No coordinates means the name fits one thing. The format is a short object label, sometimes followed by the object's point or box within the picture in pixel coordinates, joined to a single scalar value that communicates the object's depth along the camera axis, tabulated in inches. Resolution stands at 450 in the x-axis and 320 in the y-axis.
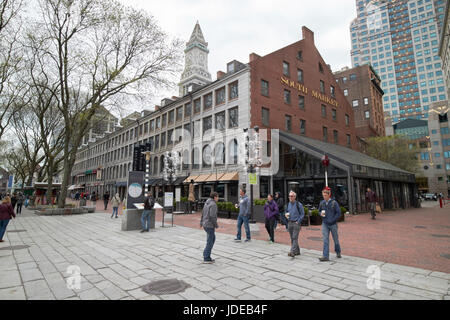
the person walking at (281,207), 504.1
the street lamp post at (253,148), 544.8
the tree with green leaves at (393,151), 1576.0
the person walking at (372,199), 598.2
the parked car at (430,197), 1915.4
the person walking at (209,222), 241.8
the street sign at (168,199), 553.1
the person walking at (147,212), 446.3
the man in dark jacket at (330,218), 253.6
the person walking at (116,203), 698.8
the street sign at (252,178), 466.8
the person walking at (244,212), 350.0
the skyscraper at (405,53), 3814.0
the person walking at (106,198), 1016.2
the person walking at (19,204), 863.9
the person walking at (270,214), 332.8
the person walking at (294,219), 267.1
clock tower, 3499.0
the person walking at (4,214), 343.9
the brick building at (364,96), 1984.3
